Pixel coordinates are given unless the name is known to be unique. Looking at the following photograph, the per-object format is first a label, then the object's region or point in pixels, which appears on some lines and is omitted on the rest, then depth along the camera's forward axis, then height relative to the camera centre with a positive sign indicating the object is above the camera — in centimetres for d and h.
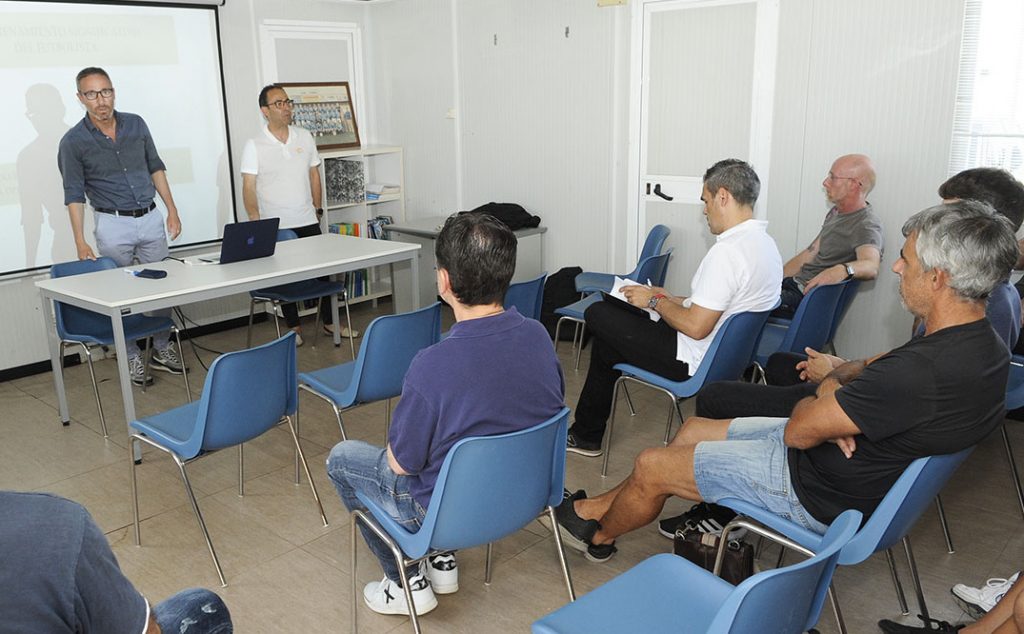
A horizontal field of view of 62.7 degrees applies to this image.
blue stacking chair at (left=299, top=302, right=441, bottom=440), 326 -87
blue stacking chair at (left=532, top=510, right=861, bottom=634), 147 -105
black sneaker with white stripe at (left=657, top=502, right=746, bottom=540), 282 -131
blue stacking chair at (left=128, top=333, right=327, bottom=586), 280 -93
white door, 482 +16
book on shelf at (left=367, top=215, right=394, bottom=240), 658 -70
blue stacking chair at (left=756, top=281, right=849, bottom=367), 362 -84
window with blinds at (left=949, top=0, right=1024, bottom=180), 407 +20
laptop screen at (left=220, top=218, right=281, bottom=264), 439 -55
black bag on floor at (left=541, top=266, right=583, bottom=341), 557 -105
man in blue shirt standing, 457 -25
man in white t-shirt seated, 324 -65
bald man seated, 427 -50
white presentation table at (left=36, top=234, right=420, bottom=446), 370 -68
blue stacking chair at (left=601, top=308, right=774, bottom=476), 323 -89
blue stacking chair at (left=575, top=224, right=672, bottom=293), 504 -74
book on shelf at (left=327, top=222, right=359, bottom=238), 639 -70
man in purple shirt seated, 212 -61
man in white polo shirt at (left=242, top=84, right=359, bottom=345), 529 -23
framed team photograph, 614 +17
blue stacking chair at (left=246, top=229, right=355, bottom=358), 502 -93
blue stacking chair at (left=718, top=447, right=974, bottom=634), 202 -93
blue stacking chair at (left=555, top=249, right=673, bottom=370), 462 -81
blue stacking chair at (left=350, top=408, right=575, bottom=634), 208 -92
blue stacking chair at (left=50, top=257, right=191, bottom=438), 420 -95
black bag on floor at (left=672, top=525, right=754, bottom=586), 255 -130
